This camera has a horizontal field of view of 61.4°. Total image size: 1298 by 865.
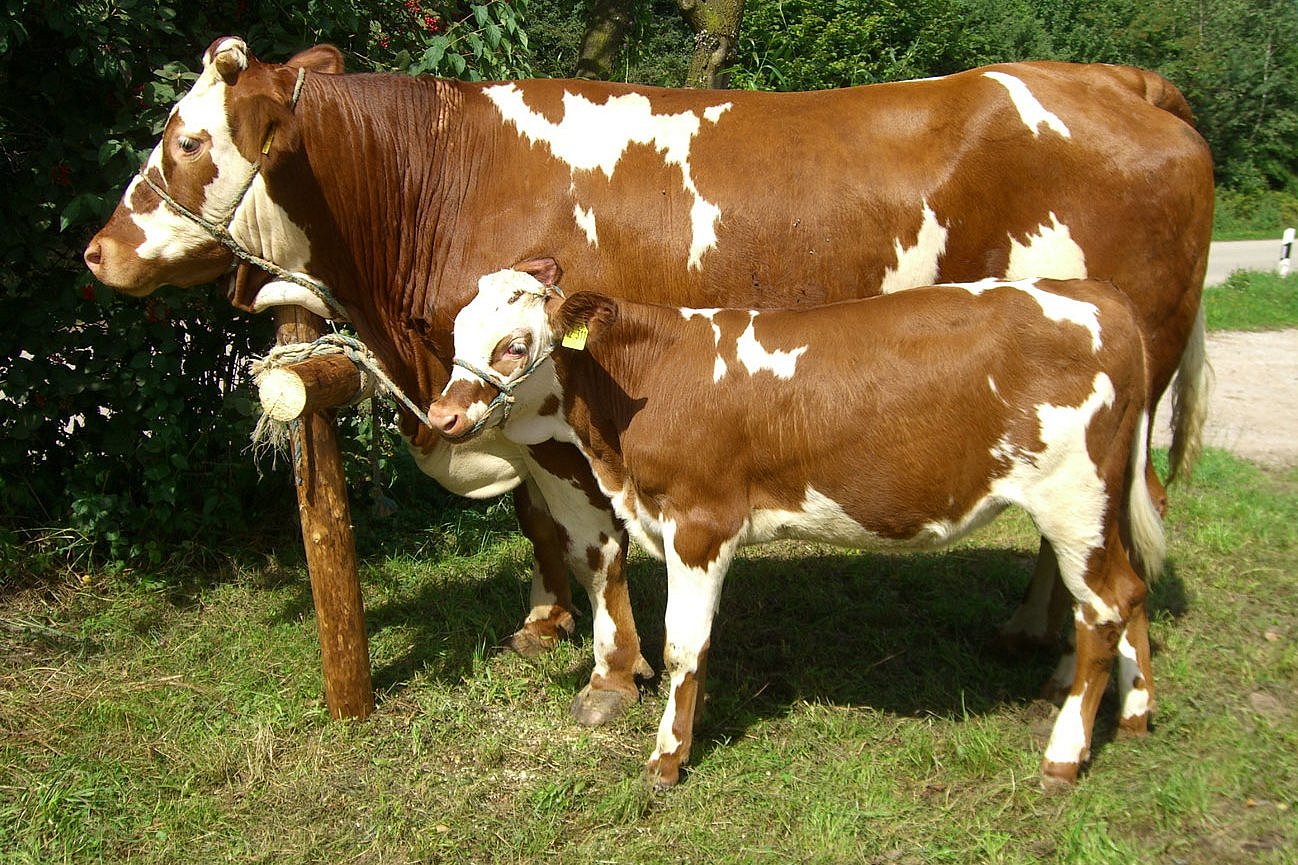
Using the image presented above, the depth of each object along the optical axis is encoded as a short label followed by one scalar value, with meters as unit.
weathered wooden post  4.07
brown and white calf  3.70
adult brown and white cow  4.16
